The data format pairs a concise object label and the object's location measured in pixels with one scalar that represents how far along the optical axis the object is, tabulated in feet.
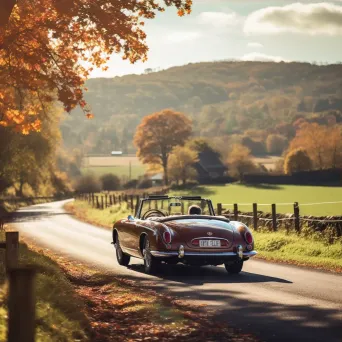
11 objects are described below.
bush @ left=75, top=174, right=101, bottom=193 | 436.76
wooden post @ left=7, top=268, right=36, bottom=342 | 15.75
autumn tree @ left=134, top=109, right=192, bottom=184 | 434.30
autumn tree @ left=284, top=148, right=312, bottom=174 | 414.21
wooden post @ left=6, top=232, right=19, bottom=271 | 30.66
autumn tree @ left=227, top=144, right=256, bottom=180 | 417.49
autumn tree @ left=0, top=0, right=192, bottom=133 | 57.16
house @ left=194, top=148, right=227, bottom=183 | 505.25
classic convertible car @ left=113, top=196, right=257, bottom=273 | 48.65
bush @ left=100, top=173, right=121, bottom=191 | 457.27
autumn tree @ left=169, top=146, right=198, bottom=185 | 390.01
